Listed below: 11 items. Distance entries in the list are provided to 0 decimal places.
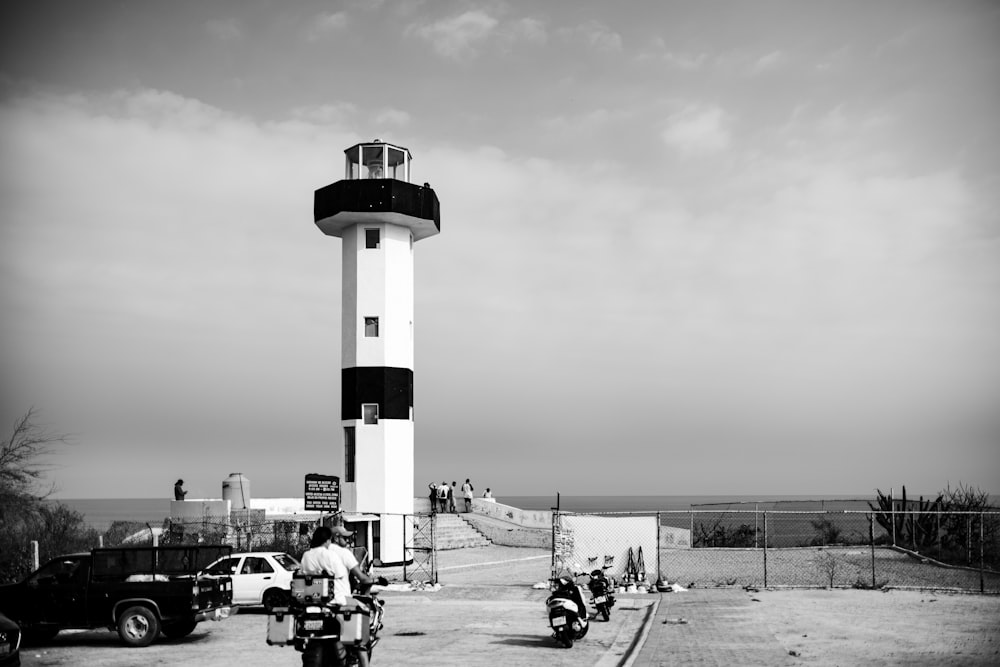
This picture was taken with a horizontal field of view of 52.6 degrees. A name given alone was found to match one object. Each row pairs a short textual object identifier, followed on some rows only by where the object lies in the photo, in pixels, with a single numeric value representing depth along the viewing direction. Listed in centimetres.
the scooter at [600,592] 2025
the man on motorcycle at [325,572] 1165
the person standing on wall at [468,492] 5153
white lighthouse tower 3534
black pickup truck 1805
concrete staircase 4431
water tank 4378
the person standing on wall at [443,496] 5019
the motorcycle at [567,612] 1716
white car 2273
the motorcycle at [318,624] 1157
